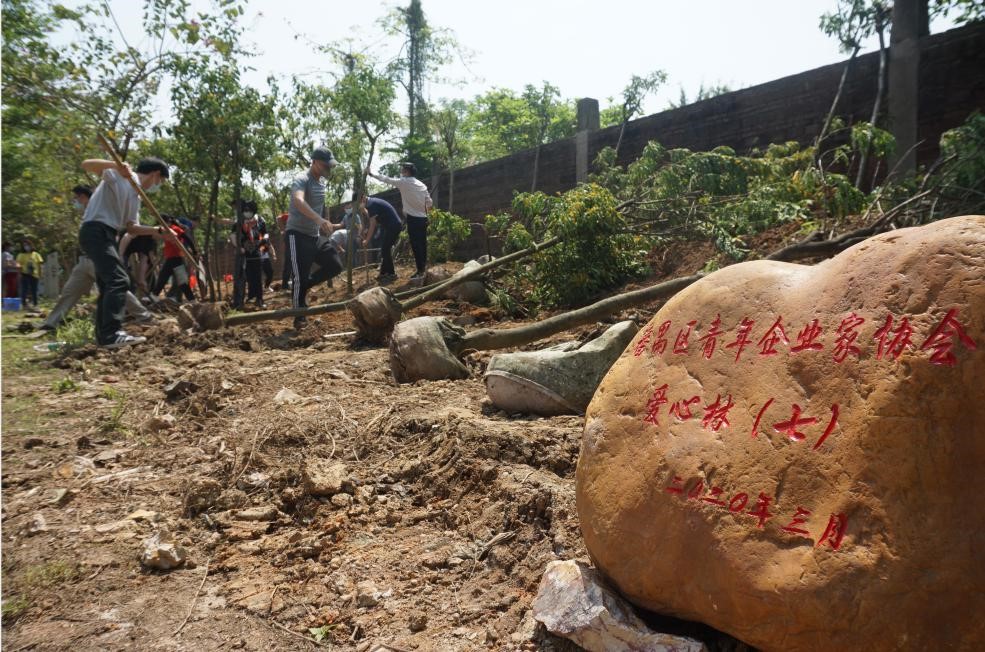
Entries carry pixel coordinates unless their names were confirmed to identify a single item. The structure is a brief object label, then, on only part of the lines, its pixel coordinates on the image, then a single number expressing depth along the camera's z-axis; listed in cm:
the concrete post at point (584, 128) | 938
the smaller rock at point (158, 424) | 362
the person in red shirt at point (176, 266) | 830
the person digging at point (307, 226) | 629
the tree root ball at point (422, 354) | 403
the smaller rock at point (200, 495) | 271
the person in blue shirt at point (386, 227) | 939
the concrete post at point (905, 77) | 595
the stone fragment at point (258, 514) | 262
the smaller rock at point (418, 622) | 190
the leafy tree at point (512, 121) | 2798
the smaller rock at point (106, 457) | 325
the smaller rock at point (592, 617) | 152
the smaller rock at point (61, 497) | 279
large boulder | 127
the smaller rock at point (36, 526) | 254
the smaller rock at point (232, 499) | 272
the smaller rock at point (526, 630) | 176
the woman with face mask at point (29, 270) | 1180
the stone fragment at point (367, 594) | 204
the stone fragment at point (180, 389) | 421
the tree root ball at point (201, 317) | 609
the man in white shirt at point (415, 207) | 852
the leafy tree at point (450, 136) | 1222
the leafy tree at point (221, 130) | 859
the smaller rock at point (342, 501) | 261
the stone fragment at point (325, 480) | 267
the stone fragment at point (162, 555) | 228
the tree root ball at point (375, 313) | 536
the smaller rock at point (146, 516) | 264
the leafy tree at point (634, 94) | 1186
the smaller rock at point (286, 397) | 381
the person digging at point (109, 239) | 539
